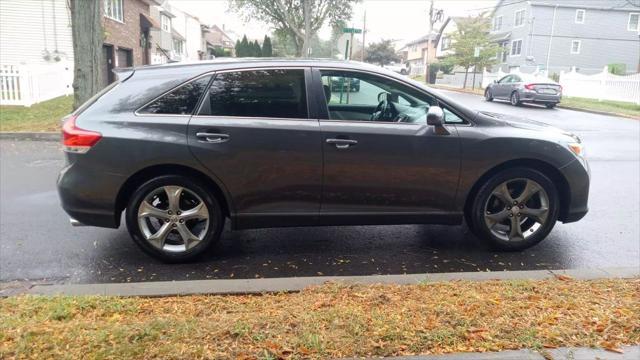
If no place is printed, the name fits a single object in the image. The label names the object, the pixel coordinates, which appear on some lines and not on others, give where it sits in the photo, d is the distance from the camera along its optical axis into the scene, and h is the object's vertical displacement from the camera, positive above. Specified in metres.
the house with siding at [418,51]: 73.31 +4.29
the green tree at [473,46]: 38.56 +2.57
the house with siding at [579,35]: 41.88 +4.02
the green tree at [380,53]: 77.81 +3.57
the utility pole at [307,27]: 34.81 +3.10
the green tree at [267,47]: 37.81 +1.78
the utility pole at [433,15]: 45.76 +5.63
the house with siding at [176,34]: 34.59 +3.06
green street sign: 16.09 +1.39
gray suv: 4.18 -0.71
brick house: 22.99 +1.70
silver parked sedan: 22.05 -0.37
